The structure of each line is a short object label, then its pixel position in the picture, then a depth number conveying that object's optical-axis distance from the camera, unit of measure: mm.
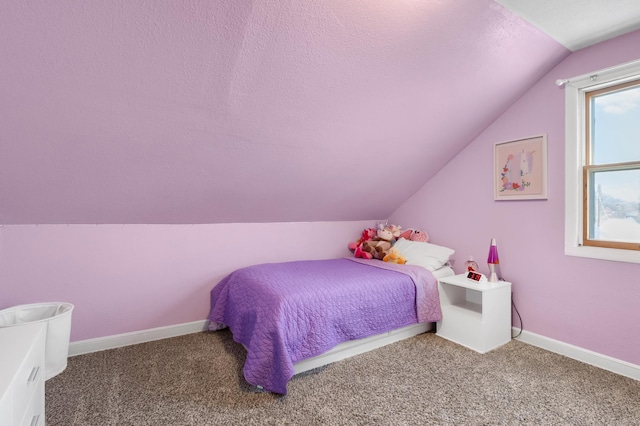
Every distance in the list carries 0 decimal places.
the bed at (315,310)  1879
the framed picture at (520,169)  2510
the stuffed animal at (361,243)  3473
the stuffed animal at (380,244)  3352
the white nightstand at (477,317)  2416
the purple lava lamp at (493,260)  2605
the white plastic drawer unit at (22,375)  1029
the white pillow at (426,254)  2941
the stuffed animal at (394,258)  3092
